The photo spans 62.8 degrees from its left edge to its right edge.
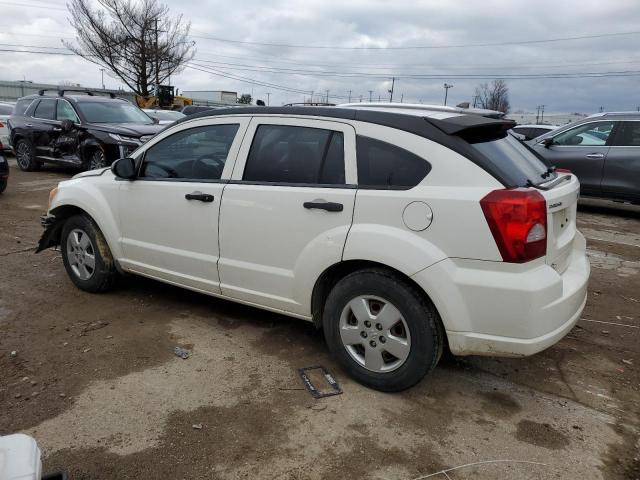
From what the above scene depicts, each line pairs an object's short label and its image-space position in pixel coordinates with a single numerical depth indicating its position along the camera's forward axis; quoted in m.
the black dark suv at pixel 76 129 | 10.45
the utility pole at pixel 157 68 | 34.19
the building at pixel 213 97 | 54.29
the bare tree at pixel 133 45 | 33.38
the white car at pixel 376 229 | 2.78
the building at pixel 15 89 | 47.75
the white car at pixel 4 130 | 14.77
